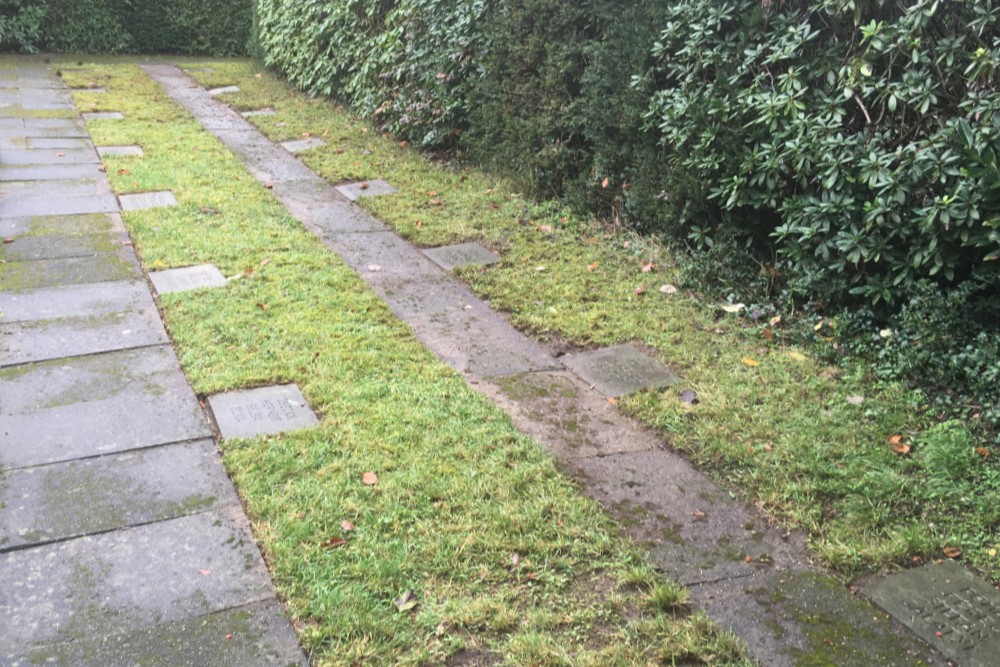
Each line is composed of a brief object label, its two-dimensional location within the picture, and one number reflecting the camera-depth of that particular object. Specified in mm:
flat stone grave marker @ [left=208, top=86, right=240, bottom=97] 11093
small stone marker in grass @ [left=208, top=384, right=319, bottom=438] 3359
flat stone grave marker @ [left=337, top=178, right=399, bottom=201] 6938
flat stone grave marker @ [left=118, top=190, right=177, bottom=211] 6285
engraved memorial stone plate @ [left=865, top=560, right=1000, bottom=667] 2379
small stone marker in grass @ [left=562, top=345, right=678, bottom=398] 3900
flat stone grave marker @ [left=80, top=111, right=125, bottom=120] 9164
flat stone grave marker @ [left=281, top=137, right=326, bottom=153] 8328
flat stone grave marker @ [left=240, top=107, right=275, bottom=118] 9836
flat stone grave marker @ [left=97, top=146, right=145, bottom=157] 7691
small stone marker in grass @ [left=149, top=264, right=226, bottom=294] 4789
